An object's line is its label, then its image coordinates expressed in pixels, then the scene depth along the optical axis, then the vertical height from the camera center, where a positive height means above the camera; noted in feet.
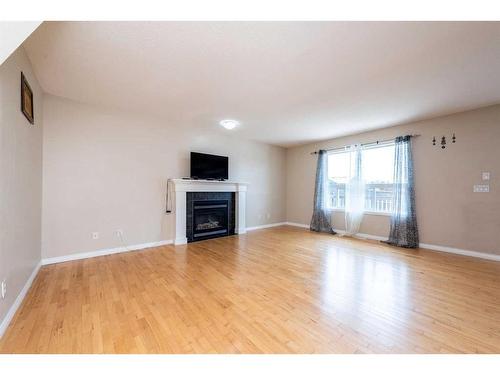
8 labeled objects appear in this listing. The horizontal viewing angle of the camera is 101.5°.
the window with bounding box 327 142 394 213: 14.30 +0.96
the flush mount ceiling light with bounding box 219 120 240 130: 12.44 +3.91
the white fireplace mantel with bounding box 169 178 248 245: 12.90 -0.47
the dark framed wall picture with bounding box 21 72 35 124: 6.40 +2.79
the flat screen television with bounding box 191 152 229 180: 13.89 +1.42
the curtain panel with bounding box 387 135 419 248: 12.80 -0.79
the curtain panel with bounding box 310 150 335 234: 17.39 -0.57
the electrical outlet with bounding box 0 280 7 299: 5.06 -2.64
